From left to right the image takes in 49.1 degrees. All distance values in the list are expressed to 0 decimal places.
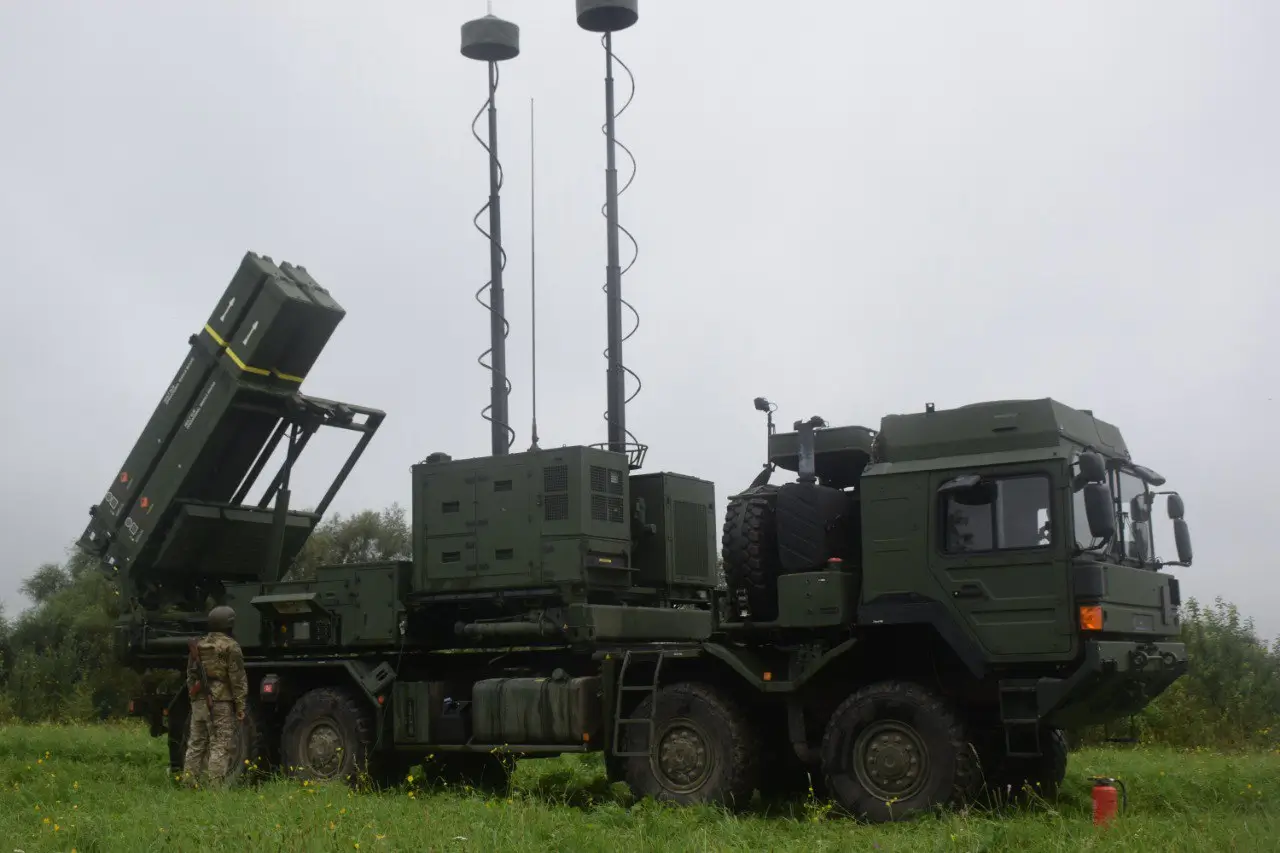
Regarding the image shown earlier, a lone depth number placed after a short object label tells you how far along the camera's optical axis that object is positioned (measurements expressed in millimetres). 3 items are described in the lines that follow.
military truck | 9672
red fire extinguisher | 9234
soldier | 12336
